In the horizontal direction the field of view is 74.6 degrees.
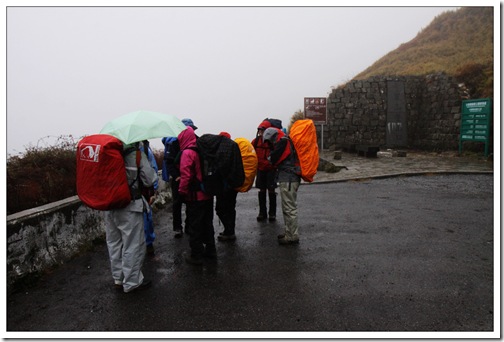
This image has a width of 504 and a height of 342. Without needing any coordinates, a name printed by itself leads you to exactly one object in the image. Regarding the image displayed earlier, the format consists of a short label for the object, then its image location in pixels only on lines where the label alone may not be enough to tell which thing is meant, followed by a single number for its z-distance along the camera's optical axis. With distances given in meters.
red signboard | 18.31
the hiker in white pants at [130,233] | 3.60
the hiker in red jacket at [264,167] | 5.74
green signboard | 14.06
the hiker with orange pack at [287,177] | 4.95
